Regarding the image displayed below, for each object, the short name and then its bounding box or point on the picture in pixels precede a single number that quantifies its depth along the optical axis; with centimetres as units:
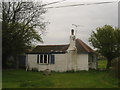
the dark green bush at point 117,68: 1348
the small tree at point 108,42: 2246
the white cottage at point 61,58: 2067
